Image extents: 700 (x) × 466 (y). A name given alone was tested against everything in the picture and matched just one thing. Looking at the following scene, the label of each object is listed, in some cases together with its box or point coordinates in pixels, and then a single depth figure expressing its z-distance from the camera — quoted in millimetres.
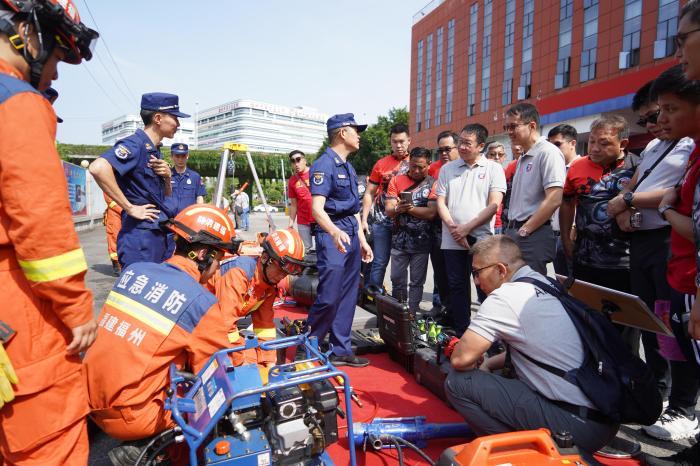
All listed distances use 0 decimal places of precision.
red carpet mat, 2441
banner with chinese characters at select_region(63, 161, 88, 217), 16422
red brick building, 23250
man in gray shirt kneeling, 2088
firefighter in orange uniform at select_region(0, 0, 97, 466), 1350
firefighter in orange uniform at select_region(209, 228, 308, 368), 2934
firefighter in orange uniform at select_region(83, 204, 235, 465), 1918
